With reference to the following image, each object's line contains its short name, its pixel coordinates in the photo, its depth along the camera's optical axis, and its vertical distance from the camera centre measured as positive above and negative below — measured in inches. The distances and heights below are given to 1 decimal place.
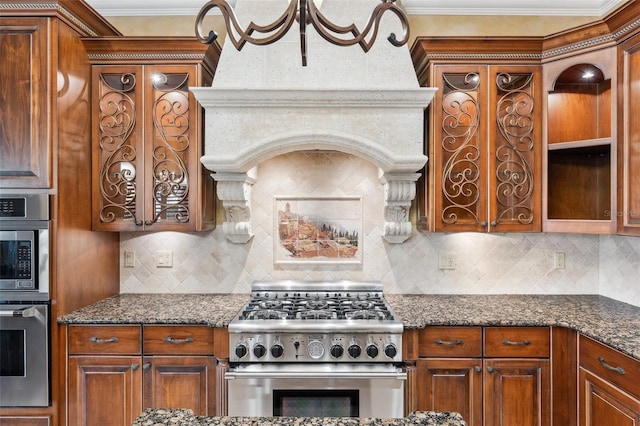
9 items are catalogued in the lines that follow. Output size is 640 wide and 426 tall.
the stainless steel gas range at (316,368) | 84.4 -31.8
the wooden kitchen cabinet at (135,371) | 87.9 -33.5
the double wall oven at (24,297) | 86.0 -17.4
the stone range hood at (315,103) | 95.8 +25.6
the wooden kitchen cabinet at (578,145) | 93.9 +15.7
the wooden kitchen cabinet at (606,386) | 69.6 -31.5
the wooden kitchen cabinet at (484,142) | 99.7 +17.3
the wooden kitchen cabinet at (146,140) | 100.6 +18.1
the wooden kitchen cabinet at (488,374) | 86.6 -33.8
